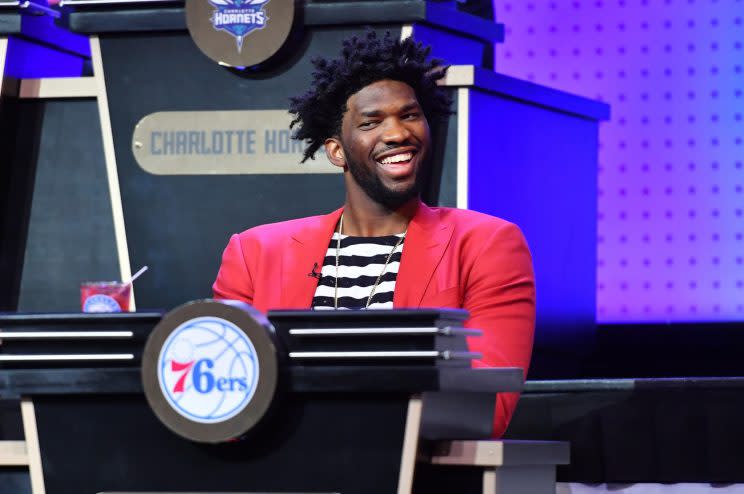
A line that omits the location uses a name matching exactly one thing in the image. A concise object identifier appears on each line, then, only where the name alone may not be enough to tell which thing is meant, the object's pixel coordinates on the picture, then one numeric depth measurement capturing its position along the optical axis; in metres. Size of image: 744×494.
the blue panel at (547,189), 5.71
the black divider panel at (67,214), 6.09
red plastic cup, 5.64
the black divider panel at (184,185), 5.81
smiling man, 4.48
